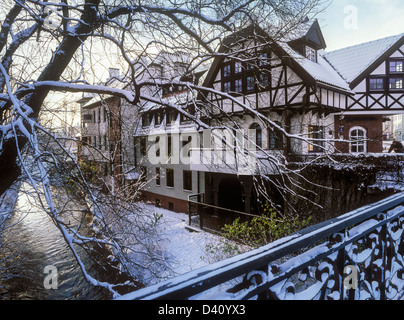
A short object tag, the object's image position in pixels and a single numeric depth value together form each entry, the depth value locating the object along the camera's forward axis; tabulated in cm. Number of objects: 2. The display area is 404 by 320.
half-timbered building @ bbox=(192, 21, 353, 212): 1269
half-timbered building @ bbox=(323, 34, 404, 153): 1620
